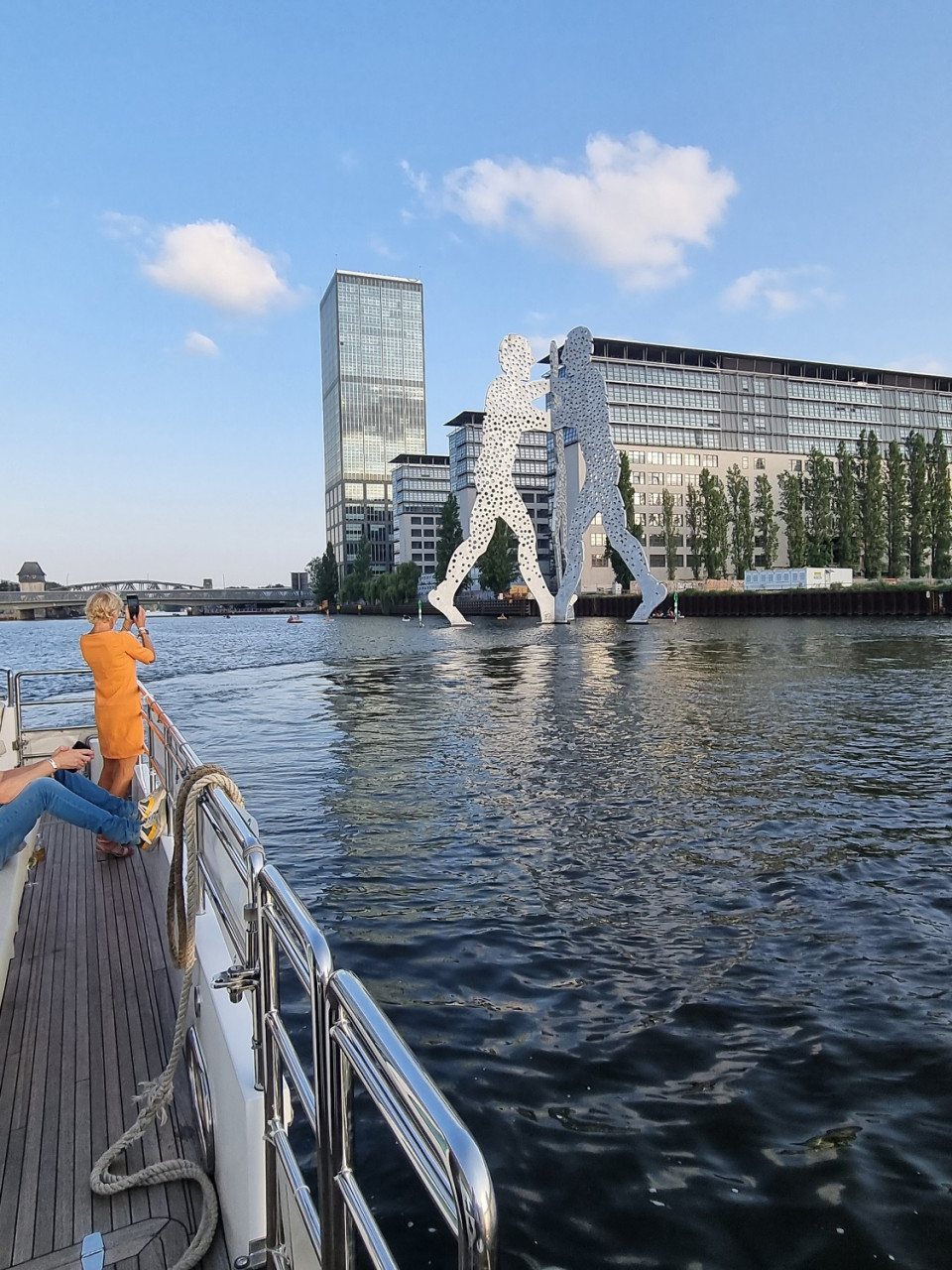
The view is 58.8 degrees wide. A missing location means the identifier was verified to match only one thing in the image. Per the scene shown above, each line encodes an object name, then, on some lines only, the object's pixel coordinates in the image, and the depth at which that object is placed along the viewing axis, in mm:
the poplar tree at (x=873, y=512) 83562
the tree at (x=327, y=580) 151875
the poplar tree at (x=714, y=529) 88750
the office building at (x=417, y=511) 142000
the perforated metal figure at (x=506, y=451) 49562
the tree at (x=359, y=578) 133125
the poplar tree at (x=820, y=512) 84062
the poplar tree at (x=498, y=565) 93312
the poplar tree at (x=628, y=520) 85938
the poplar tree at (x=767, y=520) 88375
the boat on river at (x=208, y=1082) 1512
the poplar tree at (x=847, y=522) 82875
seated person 3895
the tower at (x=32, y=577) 165400
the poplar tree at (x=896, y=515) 83125
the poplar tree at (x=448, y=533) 94375
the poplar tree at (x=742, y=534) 90062
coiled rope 2731
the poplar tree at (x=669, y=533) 94438
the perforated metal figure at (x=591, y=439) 49344
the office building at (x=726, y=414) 101938
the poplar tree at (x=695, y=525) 90062
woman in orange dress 6133
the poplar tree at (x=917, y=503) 83500
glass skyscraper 183375
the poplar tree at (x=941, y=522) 84438
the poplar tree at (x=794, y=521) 86250
